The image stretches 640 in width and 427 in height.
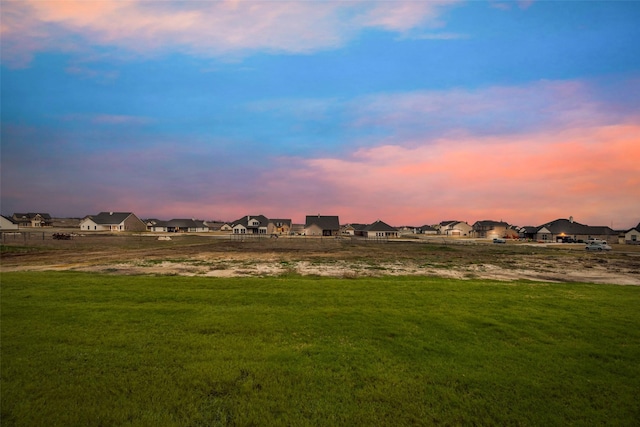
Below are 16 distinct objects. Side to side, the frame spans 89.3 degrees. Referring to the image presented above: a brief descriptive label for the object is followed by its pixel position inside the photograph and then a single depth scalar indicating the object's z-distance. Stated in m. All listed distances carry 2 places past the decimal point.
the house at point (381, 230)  133.12
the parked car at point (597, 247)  67.62
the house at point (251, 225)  141.75
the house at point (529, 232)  130.12
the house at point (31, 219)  171.75
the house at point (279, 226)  147.12
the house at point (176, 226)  152.75
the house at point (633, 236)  104.50
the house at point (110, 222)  137.12
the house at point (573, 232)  111.00
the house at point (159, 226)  152.88
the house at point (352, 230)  162.48
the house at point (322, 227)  132.38
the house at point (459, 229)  169.38
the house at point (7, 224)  146.88
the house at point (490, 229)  149.35
